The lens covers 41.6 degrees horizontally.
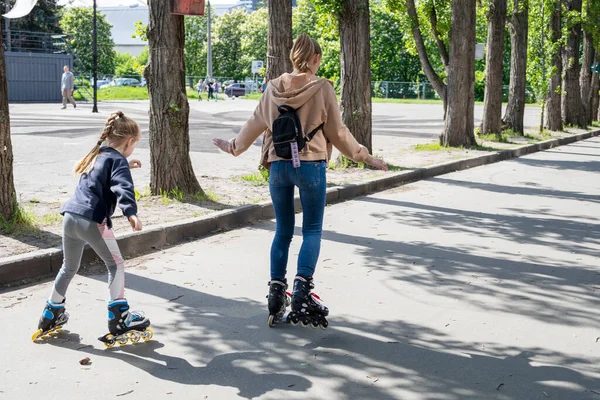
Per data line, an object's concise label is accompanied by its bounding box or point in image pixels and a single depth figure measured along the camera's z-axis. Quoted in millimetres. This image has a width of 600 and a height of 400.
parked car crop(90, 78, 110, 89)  71125
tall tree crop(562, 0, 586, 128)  30114
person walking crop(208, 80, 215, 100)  54656
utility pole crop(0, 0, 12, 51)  44062
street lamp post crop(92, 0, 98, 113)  30641
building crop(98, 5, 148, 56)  129475
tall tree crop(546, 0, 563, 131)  26869
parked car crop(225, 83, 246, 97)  68619
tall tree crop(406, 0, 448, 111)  19953
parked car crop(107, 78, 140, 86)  70500
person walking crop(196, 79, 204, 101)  53369
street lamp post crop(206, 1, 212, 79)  55259
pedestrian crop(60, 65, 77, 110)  32438
